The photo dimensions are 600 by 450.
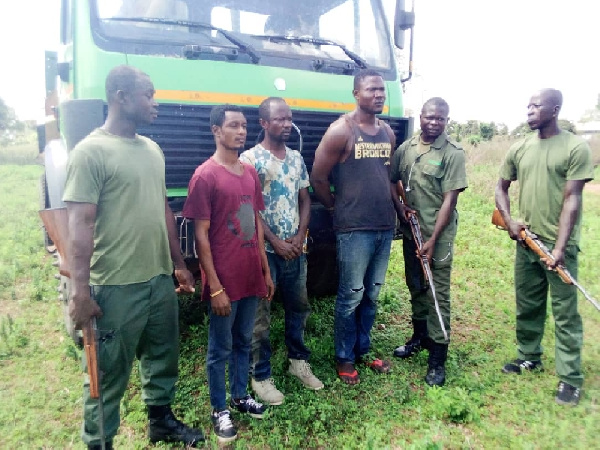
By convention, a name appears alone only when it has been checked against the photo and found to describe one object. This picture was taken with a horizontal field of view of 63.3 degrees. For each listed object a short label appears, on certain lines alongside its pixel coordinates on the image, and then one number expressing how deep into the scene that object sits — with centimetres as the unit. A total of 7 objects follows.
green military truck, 291
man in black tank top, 304
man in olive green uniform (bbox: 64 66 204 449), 207
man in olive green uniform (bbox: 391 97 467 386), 317
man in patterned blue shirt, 284
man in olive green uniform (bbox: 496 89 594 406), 296
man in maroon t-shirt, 248
